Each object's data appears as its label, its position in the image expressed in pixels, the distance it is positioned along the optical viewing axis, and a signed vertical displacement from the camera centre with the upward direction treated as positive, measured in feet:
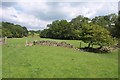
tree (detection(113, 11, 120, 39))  57.28 +6.69
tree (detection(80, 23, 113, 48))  39.21 +2.09
